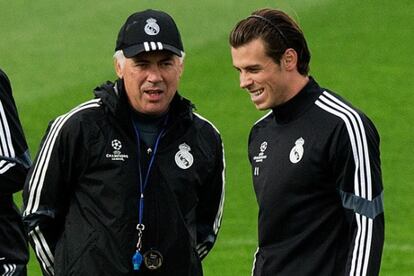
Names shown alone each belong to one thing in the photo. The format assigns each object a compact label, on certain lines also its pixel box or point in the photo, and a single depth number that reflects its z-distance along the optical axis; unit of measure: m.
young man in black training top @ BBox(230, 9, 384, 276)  12.30
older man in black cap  13.07
